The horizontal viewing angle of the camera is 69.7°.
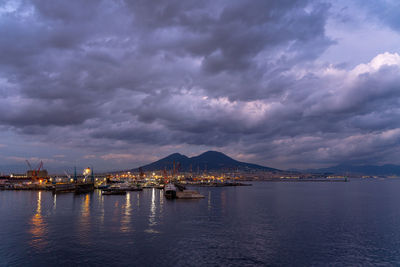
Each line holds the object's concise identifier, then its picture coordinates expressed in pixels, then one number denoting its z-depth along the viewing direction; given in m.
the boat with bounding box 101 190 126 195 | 124.02
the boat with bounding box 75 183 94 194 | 142.16
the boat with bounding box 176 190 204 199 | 101.52
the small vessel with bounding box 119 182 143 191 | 144.02
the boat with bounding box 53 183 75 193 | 133.62
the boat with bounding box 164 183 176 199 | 103.96
